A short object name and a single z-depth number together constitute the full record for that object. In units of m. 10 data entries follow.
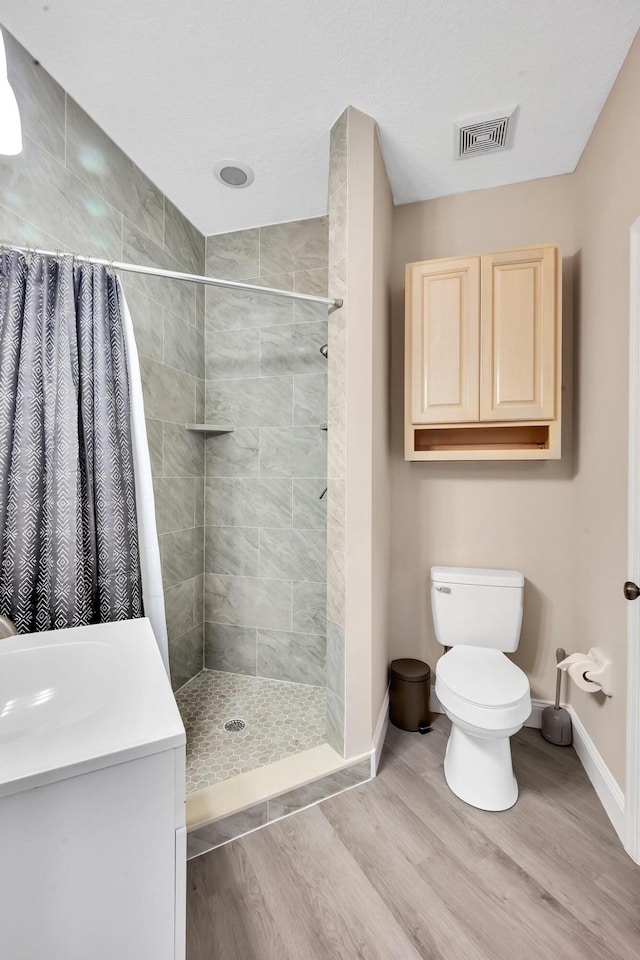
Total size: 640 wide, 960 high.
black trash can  2.04
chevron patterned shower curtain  1.27
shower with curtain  1.30
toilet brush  1.92
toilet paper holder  1.58
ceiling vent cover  1.71
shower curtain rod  1.33
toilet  1.54
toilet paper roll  1.64
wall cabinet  1.83
